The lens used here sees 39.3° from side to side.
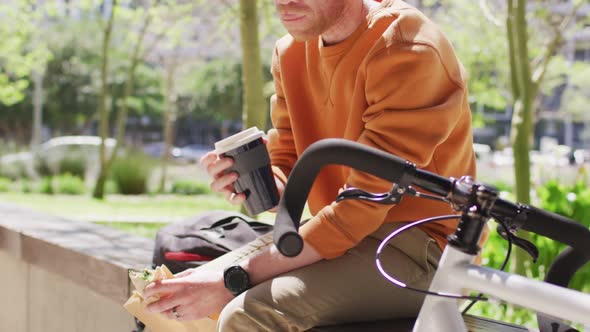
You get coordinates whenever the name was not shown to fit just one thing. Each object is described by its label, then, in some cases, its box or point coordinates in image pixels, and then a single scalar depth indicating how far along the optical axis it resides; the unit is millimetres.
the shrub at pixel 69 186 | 19391
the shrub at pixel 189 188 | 22297
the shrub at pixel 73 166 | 21391
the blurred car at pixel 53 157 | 21719
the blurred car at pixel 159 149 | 42103
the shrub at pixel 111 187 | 19031
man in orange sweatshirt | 1785
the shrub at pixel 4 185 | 19734
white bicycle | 1146
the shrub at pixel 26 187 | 19328
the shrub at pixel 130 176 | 19188
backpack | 2385
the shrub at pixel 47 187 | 19145
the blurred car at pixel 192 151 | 38612
